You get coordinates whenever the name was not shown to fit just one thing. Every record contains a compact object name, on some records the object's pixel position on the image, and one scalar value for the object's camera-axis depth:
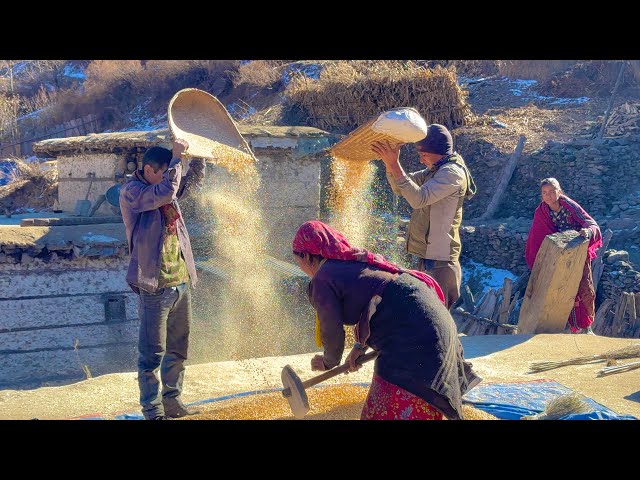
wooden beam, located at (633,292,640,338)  8.76
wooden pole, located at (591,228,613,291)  10.53
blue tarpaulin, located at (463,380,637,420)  3.90
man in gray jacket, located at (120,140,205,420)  4.00
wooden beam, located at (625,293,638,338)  8.86
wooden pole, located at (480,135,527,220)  15.44
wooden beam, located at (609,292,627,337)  8.98
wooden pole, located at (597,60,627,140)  16.19
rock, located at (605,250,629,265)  11.00
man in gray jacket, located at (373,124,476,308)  4.48
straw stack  15.84
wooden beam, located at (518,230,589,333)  6.46
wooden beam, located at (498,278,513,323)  8.84
